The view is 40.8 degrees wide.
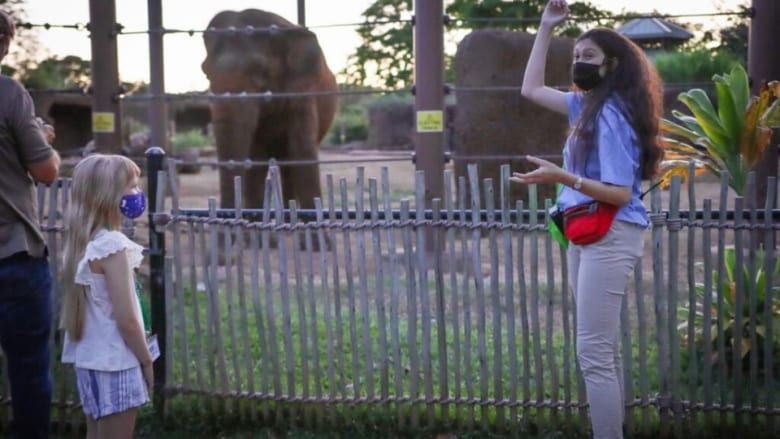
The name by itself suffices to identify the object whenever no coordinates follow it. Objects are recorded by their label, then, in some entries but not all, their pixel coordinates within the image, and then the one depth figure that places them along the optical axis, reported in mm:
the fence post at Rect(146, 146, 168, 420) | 4910
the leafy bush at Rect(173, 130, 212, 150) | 26052
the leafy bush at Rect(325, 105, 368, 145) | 30625
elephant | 10508
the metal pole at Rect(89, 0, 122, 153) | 8727
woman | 3570
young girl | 3531
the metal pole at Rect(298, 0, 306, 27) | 9875
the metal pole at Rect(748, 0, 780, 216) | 7891
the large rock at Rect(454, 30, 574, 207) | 10992
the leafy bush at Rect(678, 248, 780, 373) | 4966
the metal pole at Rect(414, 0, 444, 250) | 8406
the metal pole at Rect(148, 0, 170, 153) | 9148
